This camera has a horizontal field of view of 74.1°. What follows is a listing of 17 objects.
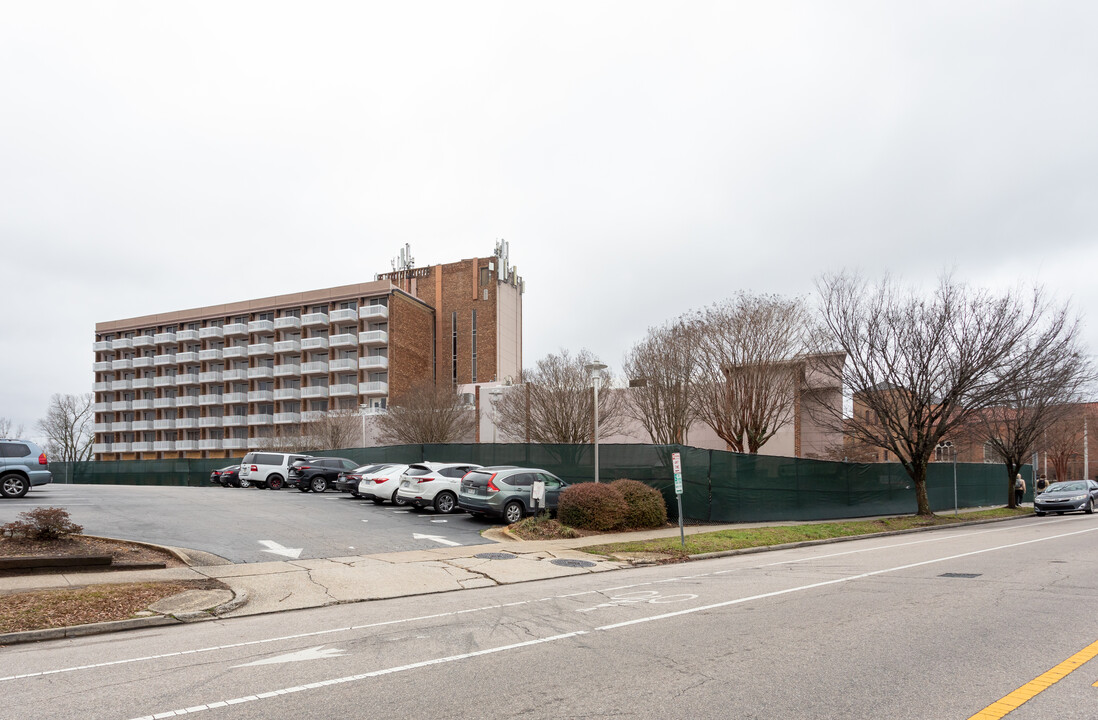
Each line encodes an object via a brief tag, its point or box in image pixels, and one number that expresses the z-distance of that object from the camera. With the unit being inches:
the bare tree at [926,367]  1017.5
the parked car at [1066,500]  1243.8
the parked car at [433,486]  862.3
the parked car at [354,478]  1055.6
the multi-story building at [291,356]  2989.7
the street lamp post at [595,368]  821.2
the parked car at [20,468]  844.0
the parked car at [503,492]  766.5
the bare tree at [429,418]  1967.3
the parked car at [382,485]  959.6
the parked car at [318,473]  1252.5
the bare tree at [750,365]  1304.1
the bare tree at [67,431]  3496.6
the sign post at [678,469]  605.7
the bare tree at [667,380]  1400.1
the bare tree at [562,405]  1644.9
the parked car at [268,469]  1339.8
